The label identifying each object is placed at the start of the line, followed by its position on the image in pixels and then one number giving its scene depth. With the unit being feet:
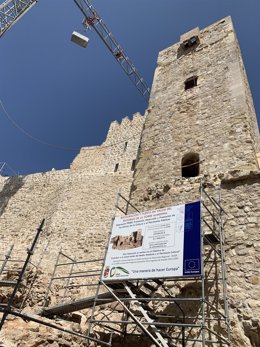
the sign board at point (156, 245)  14.58
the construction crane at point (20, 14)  67.21
